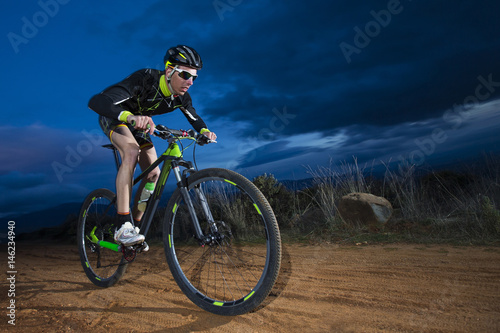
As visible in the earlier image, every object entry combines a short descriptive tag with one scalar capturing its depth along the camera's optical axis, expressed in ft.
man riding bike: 12.23
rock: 23.34
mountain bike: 9.50
